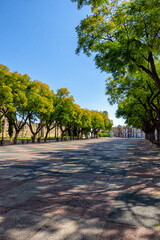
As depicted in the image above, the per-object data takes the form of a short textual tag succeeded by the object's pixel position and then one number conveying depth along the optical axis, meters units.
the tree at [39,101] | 26.27
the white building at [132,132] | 134.18
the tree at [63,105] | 34.90
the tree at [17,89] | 22.16
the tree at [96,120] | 65.71
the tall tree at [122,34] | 8.12
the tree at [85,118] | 51.38
